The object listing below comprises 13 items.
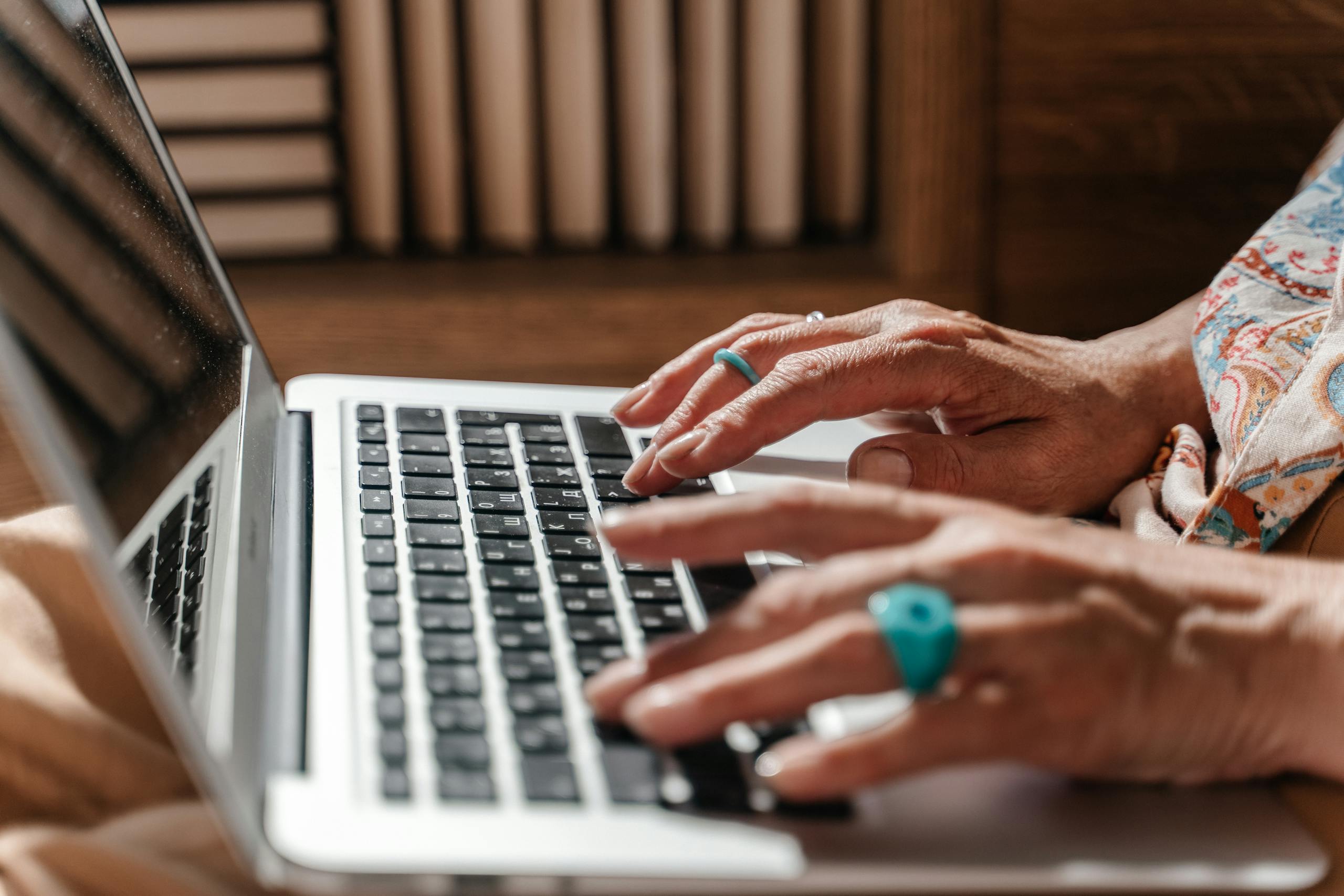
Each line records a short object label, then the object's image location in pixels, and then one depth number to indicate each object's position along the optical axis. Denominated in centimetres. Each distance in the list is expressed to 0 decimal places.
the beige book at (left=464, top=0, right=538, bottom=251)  171
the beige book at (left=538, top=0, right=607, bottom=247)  172
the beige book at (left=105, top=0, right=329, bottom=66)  166
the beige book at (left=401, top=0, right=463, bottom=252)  170
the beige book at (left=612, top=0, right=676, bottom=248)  171
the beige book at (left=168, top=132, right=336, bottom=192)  172
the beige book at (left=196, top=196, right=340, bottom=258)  176
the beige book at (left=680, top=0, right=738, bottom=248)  172
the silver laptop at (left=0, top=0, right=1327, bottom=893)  67
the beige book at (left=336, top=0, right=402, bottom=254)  168
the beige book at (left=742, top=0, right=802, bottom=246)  172
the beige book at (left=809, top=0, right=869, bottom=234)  174
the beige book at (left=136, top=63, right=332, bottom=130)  169
